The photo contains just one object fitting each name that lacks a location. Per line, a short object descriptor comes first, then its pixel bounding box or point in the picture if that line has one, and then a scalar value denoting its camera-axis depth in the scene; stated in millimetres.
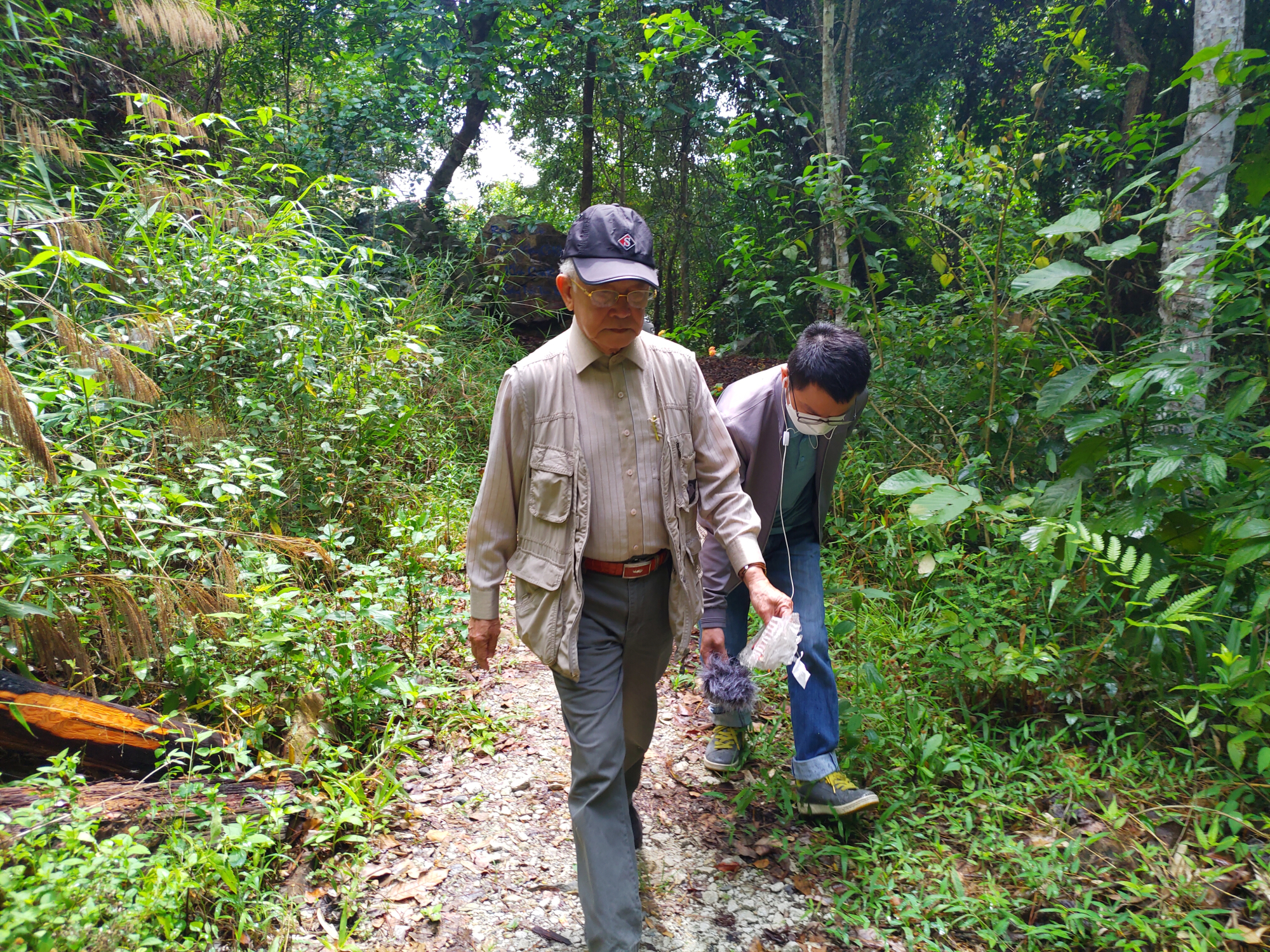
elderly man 2055
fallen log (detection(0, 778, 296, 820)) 2217
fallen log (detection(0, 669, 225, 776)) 2463
